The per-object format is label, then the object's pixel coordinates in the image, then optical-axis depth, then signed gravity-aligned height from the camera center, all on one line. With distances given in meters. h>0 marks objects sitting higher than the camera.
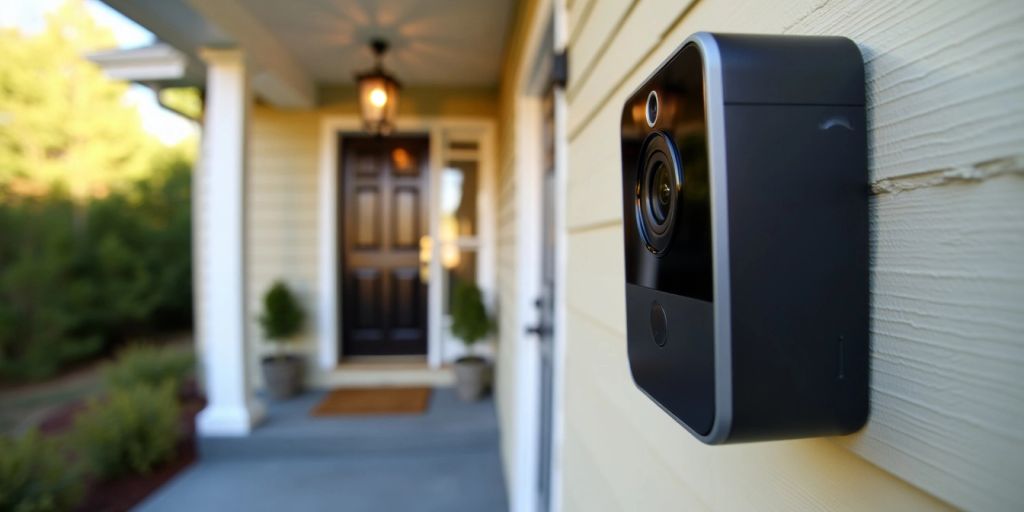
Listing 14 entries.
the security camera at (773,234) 0.31 +0.01
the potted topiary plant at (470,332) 3.56 -0.57
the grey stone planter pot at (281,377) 3.52 -0.89
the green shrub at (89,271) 5.03 -0.14
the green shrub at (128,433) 2.50 -0.95
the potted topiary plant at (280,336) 3.53 -0.60
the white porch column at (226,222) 2.77 +0.22
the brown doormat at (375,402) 3.33 -1.07
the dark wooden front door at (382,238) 4.04 +0.16
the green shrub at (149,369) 3.34 -0.81
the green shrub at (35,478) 1.91 -0.92
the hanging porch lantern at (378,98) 2.91 +0.99
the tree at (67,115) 6.96 +2.25
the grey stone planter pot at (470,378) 3.57 -0.93
